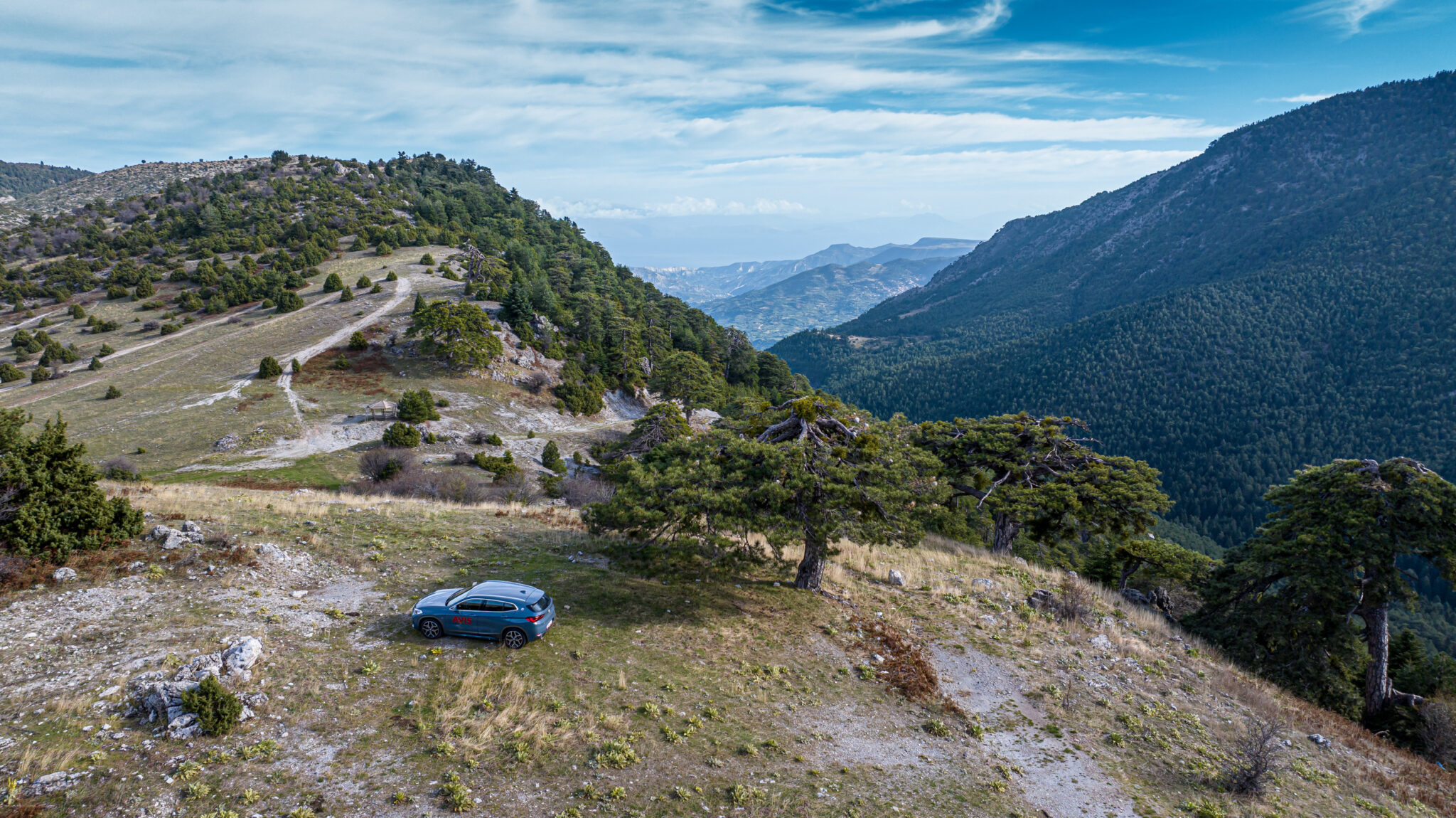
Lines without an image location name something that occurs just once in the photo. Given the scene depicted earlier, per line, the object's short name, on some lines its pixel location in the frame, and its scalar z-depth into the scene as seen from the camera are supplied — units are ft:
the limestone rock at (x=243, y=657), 39.96
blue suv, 49.39
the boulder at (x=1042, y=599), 74.64
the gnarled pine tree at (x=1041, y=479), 91.30
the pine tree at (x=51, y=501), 49.29
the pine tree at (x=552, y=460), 164.04
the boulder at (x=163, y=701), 35.96
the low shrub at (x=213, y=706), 35.22
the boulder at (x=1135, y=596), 95.71
